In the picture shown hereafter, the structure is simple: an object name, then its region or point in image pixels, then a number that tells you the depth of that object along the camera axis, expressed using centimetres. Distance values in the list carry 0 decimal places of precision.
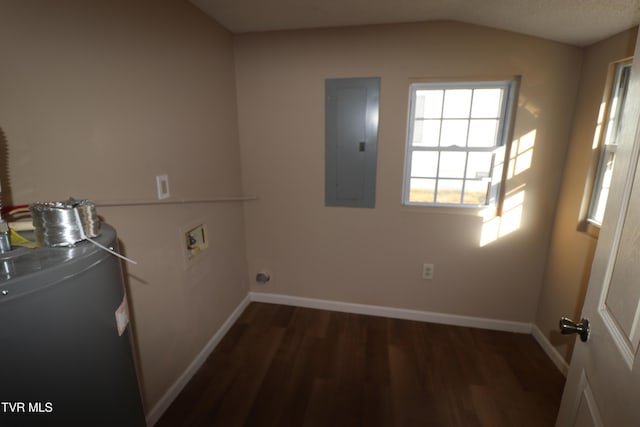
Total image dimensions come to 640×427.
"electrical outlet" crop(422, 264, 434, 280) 233
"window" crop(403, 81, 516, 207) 205
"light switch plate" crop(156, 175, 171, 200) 152
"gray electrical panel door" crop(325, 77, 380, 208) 212
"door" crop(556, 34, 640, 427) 61
